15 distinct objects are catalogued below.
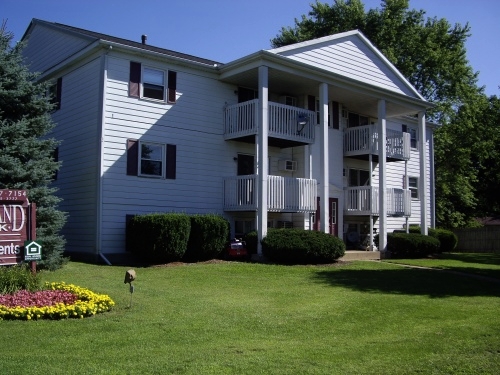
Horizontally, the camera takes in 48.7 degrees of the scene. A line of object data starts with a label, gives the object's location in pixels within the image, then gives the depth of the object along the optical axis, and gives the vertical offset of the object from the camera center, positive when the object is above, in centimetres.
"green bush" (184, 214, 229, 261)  1789 -42
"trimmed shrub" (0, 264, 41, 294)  1042 -110
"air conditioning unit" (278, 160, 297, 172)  2267 +245
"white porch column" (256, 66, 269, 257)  1906 +237
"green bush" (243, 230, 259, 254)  1928 -59
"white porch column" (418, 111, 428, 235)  2559 +226
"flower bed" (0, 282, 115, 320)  904 -140
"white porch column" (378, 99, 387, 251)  2342 +226
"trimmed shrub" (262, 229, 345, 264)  1798 -72
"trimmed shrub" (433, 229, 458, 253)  2827 -70
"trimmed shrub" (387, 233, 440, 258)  2302 -80
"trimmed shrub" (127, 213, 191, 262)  1686 -38
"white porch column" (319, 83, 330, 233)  2095 +208
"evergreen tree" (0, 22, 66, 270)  1419 +206
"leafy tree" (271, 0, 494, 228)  3906 +1111
